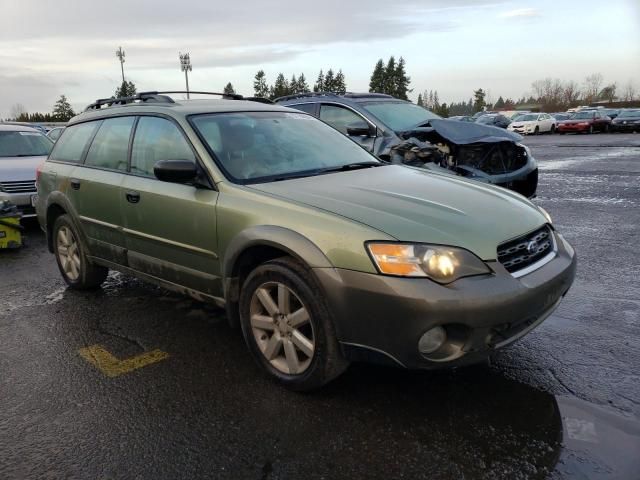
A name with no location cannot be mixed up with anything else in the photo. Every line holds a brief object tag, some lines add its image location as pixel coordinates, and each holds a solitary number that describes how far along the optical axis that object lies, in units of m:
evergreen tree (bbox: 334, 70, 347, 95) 93.19
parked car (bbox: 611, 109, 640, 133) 32.31
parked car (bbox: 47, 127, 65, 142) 15.52
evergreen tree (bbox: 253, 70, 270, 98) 93.75
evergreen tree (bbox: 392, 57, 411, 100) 90.31
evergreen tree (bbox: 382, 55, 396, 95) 90.12
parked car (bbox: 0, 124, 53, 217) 8.00
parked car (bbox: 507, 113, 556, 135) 38.69
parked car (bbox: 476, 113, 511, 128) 37.89
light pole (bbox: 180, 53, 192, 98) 50.28
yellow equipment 6.78
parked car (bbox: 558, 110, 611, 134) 34.53
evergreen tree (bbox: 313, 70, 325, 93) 97.38
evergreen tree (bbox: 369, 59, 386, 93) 90.79
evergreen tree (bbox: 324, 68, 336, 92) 94.11
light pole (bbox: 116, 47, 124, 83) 57.06
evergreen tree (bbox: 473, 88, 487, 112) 103.38
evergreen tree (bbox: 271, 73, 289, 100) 92.78
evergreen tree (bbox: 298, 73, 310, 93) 97.54
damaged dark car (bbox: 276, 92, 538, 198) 7.22
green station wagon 2.65
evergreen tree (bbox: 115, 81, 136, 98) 52.44
